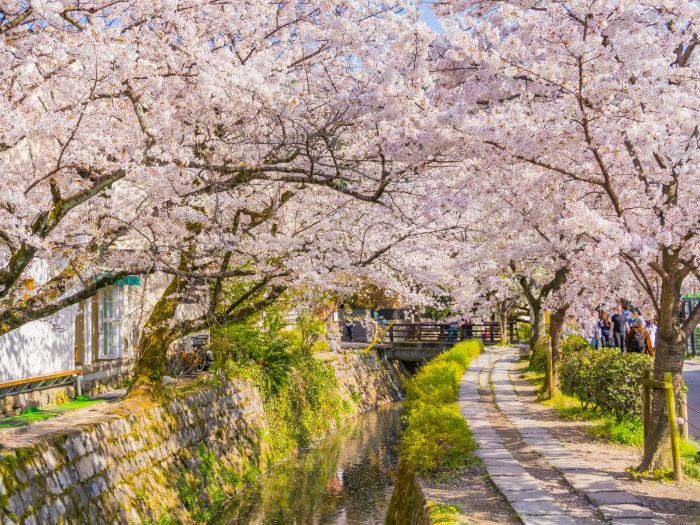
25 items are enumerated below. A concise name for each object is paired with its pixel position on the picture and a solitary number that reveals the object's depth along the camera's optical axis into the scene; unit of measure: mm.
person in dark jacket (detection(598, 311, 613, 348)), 20458
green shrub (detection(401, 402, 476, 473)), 9002
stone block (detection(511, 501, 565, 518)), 6641
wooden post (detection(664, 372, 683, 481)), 7699
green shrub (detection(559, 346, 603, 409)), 11914
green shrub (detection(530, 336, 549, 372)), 18595
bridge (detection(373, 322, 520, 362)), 32969
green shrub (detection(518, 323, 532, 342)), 37344
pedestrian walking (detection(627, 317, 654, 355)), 16692
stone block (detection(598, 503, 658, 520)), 6414
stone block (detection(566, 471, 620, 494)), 7438
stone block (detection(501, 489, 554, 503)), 7156
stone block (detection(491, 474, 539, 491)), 7602
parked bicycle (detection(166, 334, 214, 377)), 15109
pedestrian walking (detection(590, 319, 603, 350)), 20984
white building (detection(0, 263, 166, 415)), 12070
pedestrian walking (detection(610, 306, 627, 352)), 19141
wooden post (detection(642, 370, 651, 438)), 8258
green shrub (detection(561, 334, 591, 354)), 18938
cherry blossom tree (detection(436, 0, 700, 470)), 7352
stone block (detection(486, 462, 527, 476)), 8266
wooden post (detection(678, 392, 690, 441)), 8922
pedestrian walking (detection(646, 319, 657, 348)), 17516
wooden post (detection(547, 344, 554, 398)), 14898
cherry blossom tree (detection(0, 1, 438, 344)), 6906
